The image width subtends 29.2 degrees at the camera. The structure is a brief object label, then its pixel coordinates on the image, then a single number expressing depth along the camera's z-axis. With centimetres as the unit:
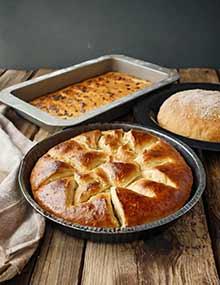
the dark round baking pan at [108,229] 77
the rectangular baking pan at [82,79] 121
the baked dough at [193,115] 114
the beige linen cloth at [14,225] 75
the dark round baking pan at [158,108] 109
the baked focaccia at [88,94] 136
